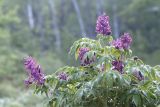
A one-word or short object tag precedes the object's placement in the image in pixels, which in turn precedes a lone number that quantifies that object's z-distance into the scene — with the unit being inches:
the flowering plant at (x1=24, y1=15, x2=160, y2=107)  114.0
